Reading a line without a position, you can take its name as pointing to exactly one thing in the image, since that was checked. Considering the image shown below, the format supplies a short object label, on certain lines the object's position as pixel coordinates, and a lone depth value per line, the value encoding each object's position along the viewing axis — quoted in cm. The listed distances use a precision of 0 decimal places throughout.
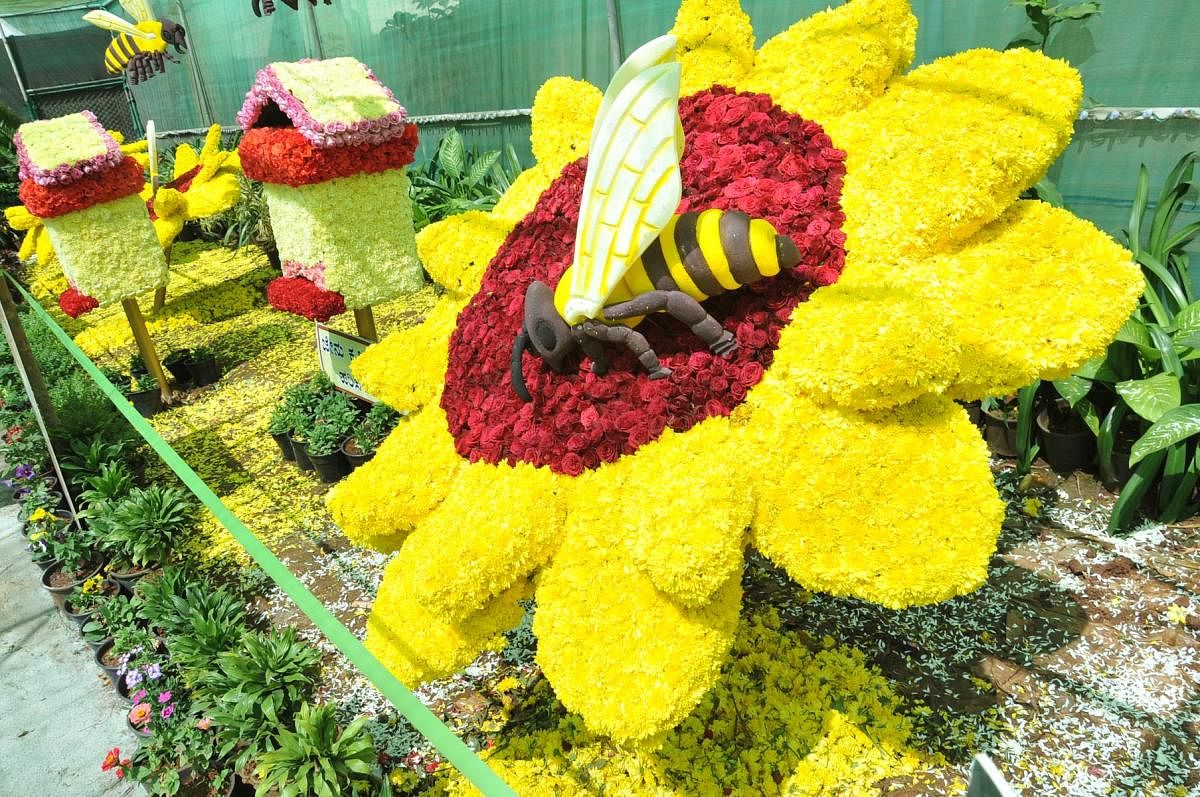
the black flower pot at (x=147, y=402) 564
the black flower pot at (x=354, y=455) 437
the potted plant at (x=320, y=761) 233
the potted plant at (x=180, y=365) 607
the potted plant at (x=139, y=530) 370
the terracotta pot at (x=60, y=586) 368
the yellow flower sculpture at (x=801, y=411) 138
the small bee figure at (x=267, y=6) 786
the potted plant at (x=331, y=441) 442
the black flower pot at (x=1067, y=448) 364
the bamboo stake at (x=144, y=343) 548
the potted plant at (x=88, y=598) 352
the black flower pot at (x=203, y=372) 610
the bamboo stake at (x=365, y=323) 438
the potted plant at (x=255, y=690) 259
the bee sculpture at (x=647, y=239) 133
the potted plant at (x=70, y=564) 373
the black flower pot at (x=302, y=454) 455
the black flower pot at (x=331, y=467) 441
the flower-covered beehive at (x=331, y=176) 358
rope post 371
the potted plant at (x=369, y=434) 439
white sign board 393
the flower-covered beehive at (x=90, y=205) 463
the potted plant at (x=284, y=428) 475
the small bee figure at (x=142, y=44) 1038
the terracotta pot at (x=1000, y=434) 393
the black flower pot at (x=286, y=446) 475
